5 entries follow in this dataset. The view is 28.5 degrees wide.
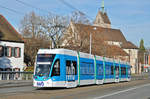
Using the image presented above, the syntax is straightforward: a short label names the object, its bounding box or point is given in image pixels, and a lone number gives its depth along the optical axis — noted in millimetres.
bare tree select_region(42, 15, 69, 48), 54406
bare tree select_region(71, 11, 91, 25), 49897
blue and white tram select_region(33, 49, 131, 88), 20125
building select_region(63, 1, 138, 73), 51188
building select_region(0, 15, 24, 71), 45188
